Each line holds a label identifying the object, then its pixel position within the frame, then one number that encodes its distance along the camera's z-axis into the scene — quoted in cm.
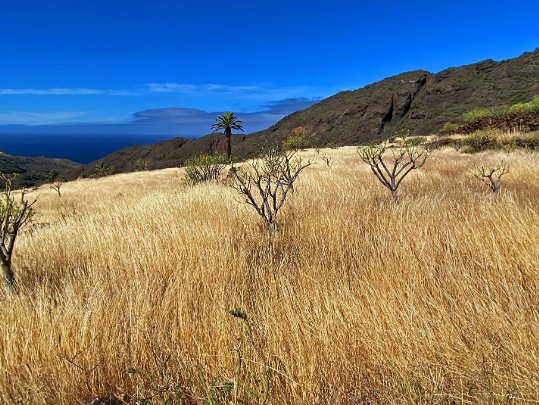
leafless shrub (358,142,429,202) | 661
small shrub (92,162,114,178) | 7044
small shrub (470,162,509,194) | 693
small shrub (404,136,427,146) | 2927
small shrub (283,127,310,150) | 5154
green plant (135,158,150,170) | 9593
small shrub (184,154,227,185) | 2134
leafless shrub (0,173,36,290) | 310
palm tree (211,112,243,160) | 4606
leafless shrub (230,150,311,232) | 503
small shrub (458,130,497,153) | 2021
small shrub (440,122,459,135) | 3554
